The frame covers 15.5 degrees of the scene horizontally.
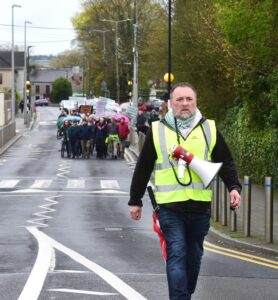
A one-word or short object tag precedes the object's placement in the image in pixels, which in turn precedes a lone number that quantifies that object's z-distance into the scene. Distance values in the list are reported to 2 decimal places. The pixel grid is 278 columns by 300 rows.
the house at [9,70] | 159.25
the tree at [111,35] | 88.25
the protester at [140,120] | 48.50
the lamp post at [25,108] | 82.88
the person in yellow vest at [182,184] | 8.01
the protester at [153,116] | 56.59
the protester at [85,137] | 43.69
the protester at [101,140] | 44.06
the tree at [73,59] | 182.56
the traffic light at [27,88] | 83.76
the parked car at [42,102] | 167.88
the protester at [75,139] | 43.72
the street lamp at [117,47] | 82.85
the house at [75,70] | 190.23
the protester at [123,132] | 43.81
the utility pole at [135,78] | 61.22
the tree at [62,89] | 172.38
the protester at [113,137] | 43.75
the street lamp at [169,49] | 37.95
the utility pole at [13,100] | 74.16
